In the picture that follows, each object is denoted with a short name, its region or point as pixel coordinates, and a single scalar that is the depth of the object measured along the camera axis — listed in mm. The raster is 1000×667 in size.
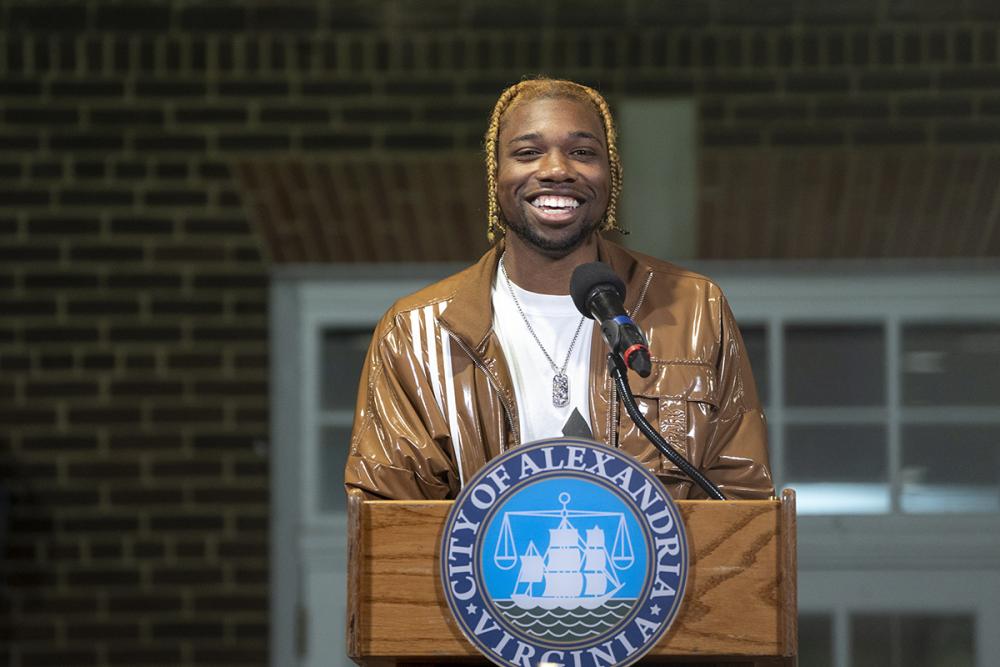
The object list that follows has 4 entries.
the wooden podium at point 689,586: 4305
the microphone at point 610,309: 4414
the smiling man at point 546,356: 5074
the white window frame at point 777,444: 10789
